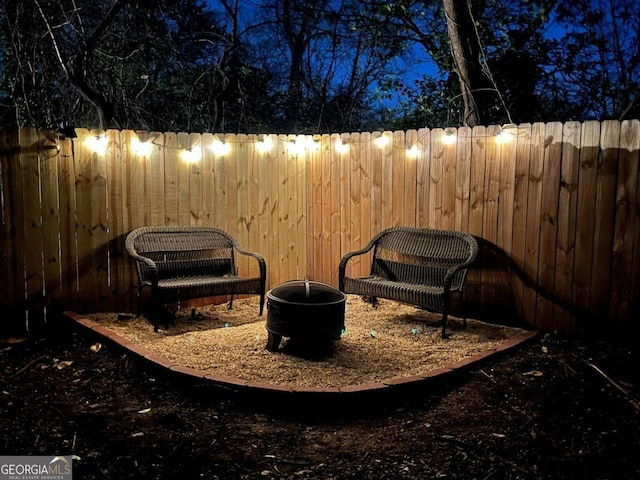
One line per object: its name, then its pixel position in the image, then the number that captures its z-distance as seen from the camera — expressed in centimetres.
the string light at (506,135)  528
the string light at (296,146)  685
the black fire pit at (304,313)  443
